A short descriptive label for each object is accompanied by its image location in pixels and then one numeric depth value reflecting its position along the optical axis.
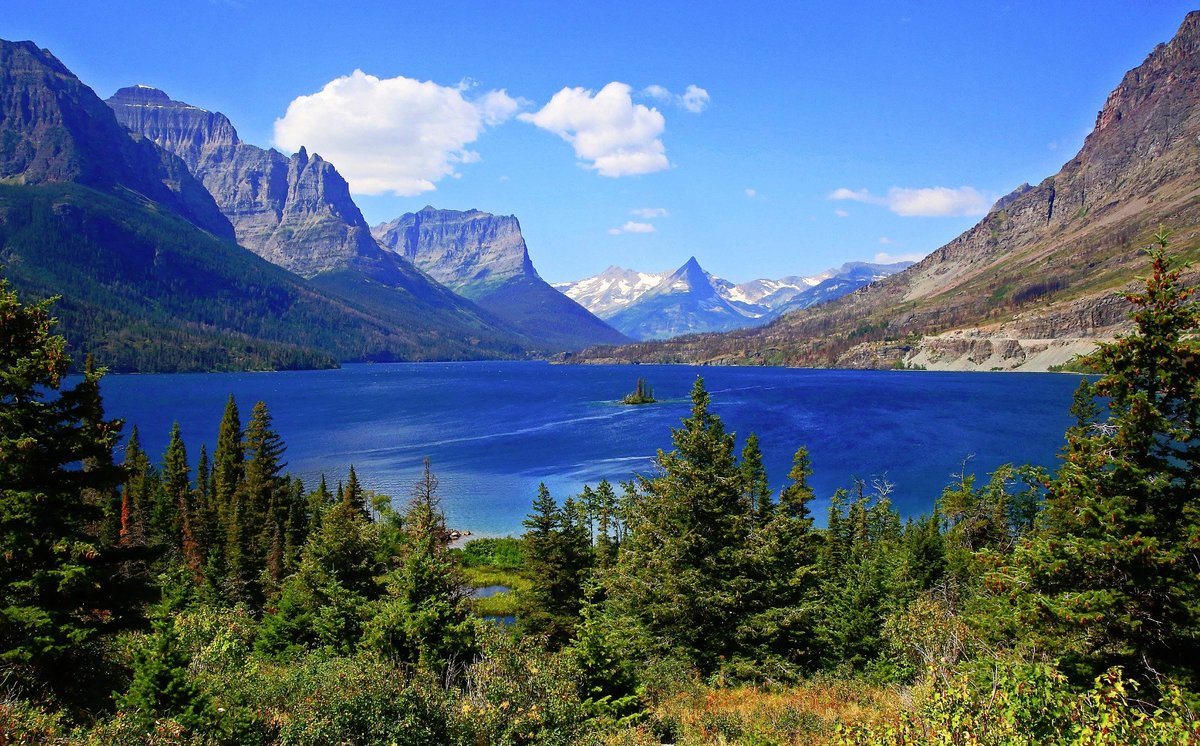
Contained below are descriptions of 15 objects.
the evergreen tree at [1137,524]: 15.30
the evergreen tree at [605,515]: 60.83
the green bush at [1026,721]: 9.96
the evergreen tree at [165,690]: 14.77
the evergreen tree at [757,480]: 44.50
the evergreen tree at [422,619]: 24.30
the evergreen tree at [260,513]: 51.62
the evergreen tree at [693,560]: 26.86
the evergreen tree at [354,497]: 56.91
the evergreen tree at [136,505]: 55.91
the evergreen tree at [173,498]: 60.56
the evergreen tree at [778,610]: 26.34
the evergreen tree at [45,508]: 17.19
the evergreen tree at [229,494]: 52.06
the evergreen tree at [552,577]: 38.91
